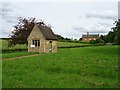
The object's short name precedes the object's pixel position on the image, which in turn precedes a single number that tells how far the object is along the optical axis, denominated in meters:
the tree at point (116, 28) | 16.06
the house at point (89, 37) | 71.66
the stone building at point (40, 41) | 19.62
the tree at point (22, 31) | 23.90
